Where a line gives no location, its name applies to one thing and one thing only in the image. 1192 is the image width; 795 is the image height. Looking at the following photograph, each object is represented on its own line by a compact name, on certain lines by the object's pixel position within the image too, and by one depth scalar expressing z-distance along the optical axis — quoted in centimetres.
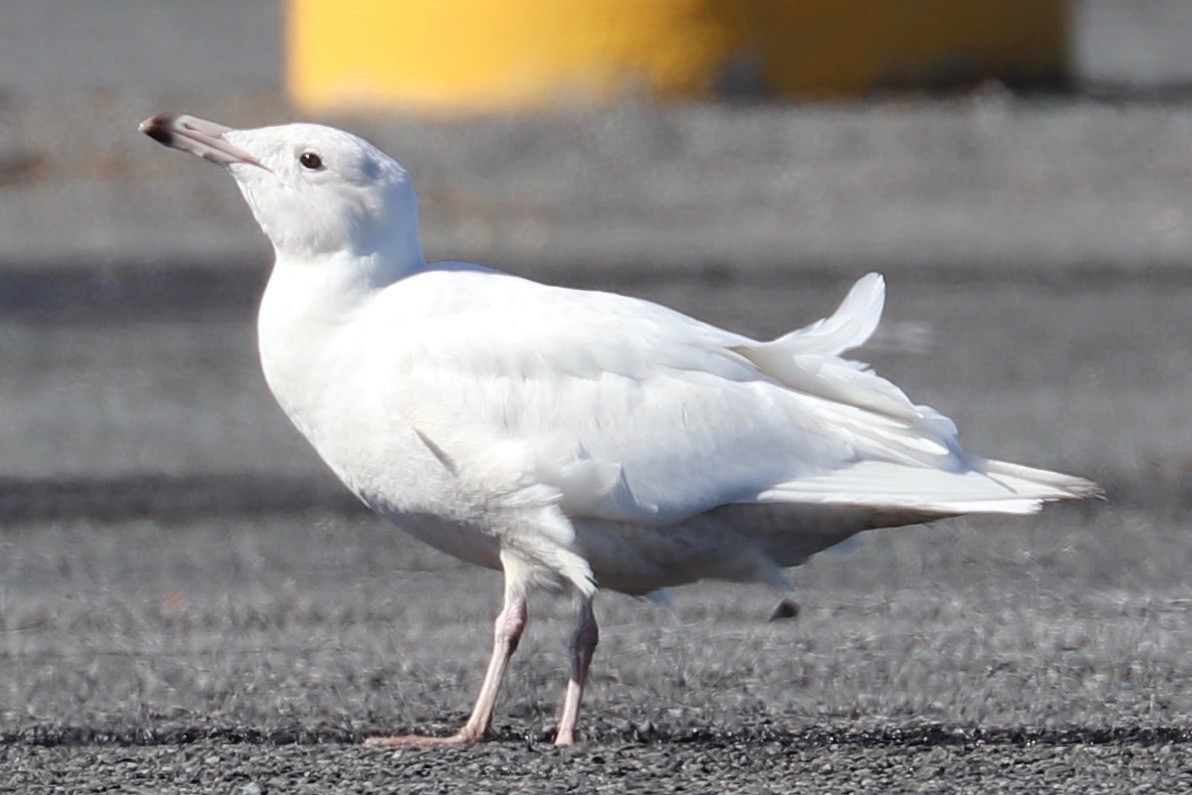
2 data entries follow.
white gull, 996
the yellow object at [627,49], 3187
